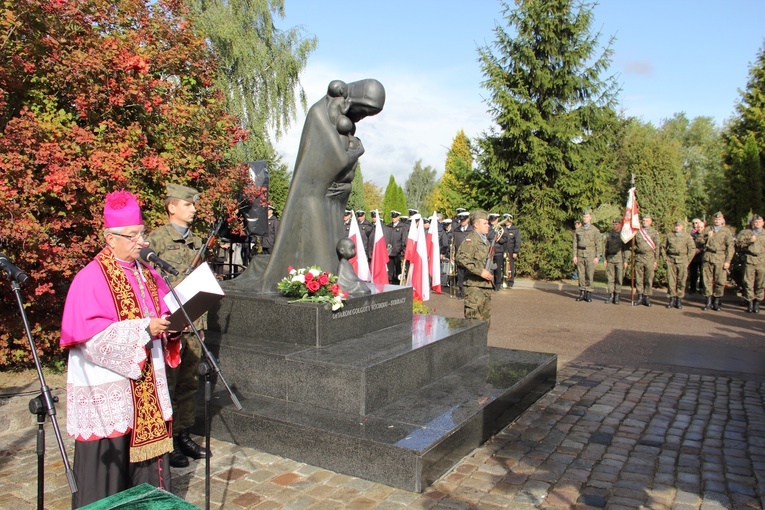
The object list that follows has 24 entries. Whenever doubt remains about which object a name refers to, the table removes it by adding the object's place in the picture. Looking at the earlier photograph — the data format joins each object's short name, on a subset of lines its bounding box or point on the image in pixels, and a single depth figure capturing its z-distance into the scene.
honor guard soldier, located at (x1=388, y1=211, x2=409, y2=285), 16.88
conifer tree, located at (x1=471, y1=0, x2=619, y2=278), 18.48
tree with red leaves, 5.88
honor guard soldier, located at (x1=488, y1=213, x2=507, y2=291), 15.44
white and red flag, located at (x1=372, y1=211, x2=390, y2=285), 12.01
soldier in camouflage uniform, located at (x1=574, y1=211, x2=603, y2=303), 14.45
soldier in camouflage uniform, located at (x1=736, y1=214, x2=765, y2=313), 12.70
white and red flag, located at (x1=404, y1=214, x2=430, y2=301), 11.98
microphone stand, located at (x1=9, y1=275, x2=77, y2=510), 2.35
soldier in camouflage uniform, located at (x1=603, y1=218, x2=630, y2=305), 14.15
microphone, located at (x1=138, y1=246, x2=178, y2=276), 3.20
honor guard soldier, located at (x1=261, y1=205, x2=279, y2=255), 14.94
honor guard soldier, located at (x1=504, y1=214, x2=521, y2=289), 16.62
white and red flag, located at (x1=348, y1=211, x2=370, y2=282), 11.65
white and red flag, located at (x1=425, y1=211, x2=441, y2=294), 12.82
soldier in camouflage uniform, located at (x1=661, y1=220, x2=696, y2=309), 13.30
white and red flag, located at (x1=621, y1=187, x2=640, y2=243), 13.69
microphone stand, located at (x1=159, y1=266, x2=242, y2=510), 3.00
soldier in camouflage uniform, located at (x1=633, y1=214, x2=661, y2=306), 13.67
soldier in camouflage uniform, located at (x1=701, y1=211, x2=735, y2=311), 13.08
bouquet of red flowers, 5.46
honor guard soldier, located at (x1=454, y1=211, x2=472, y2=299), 15.26
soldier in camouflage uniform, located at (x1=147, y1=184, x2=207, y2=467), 4.45
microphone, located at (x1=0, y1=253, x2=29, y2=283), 2.47
